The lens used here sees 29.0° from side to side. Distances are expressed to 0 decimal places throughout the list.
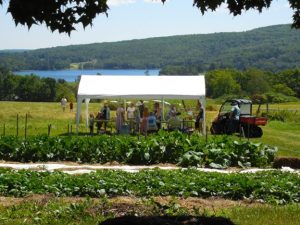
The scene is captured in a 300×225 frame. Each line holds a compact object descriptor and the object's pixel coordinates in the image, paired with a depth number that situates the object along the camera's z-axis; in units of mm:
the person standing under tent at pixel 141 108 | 26648
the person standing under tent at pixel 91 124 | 25656
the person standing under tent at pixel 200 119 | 25017
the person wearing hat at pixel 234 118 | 25172
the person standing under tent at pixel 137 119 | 25388
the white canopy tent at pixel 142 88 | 24969
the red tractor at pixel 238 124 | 25391
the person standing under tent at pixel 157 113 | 25477
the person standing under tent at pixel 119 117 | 25609
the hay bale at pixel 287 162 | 15914
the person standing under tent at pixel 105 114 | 27108
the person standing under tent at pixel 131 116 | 25984
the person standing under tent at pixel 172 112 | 26175
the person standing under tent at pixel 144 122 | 24688
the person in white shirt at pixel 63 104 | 44812
